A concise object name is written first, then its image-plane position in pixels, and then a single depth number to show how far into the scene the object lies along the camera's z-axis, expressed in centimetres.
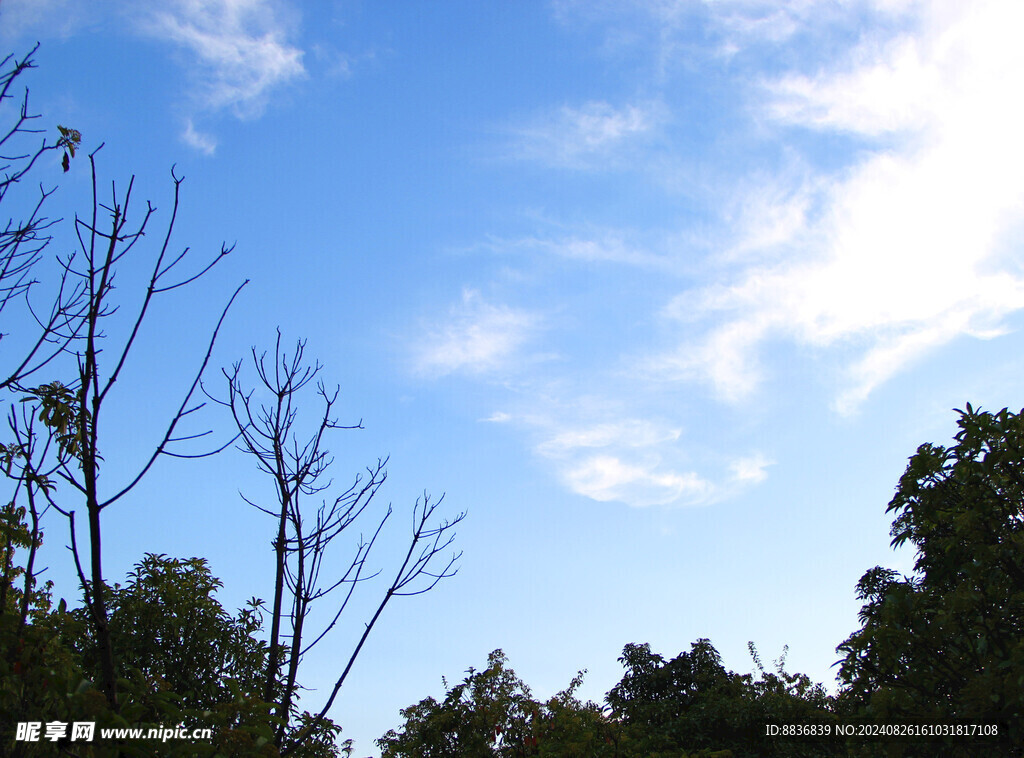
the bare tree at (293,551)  390
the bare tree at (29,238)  351
